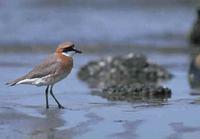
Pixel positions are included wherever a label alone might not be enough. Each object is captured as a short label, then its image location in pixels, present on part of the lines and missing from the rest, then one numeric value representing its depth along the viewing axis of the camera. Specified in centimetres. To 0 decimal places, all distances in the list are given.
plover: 1030
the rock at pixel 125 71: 1377
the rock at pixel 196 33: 1927
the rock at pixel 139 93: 1091
